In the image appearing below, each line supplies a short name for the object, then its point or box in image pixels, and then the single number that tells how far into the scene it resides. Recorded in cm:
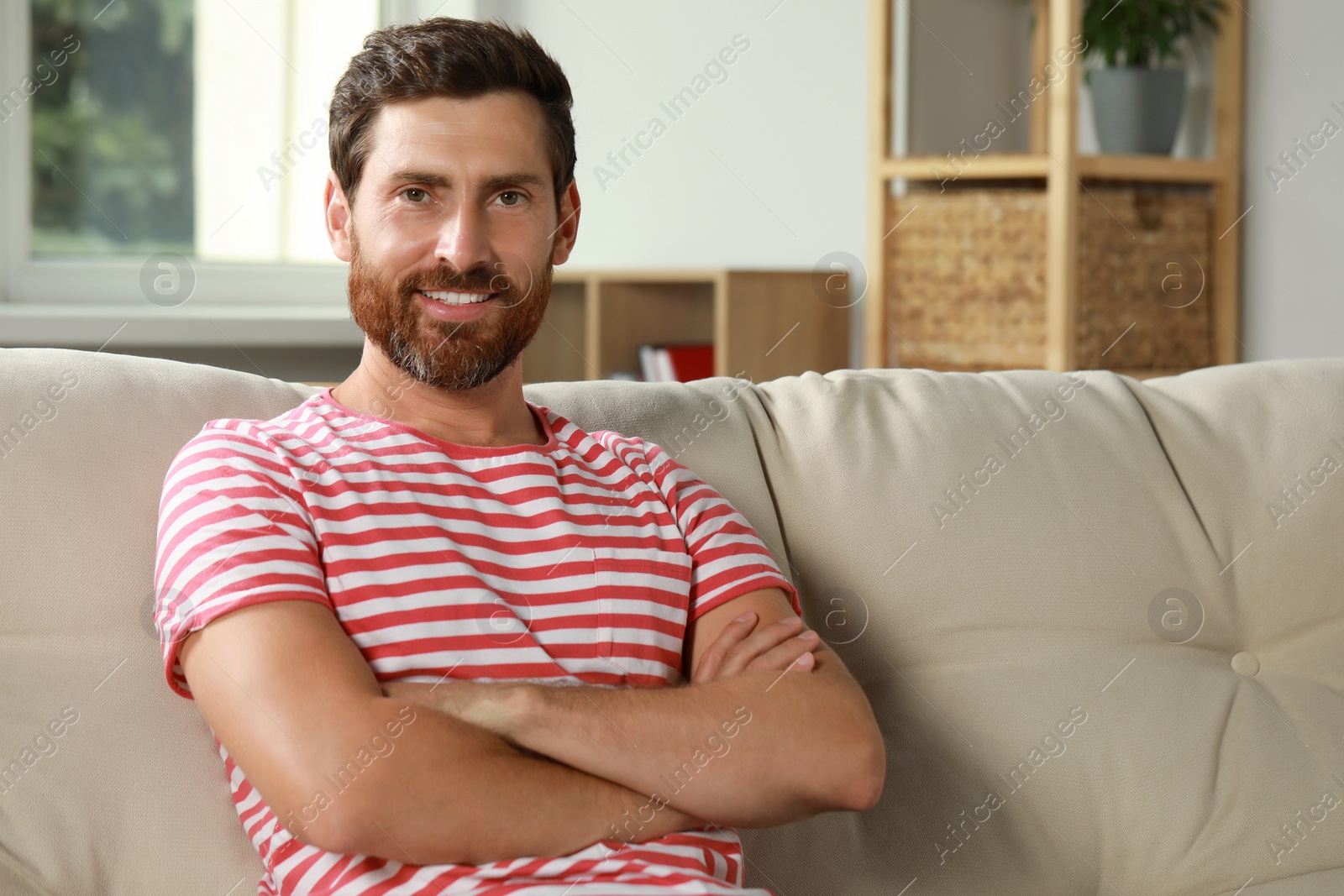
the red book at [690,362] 307
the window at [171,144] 288
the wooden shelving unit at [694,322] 288
